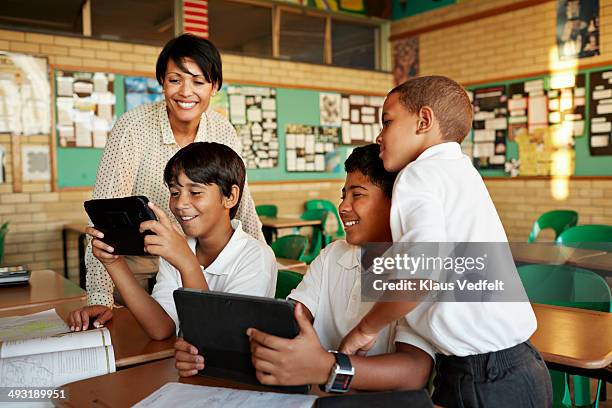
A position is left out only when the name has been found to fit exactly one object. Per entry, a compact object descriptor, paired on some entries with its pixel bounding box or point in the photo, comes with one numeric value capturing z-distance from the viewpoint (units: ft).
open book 4.20
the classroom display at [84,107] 18.28
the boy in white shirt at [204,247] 5.30
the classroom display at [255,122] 21.84
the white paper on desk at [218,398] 3.68
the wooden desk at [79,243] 17.25
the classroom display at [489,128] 21.98
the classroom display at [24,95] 17.46
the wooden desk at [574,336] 4.95
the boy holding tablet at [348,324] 3.64
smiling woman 6.54
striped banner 20.77
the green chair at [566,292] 6.88
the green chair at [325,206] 22.79
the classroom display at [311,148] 23.32
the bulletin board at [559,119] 19.40
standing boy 3.76
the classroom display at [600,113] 19.22
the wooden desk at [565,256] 10.12
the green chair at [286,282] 7.16
